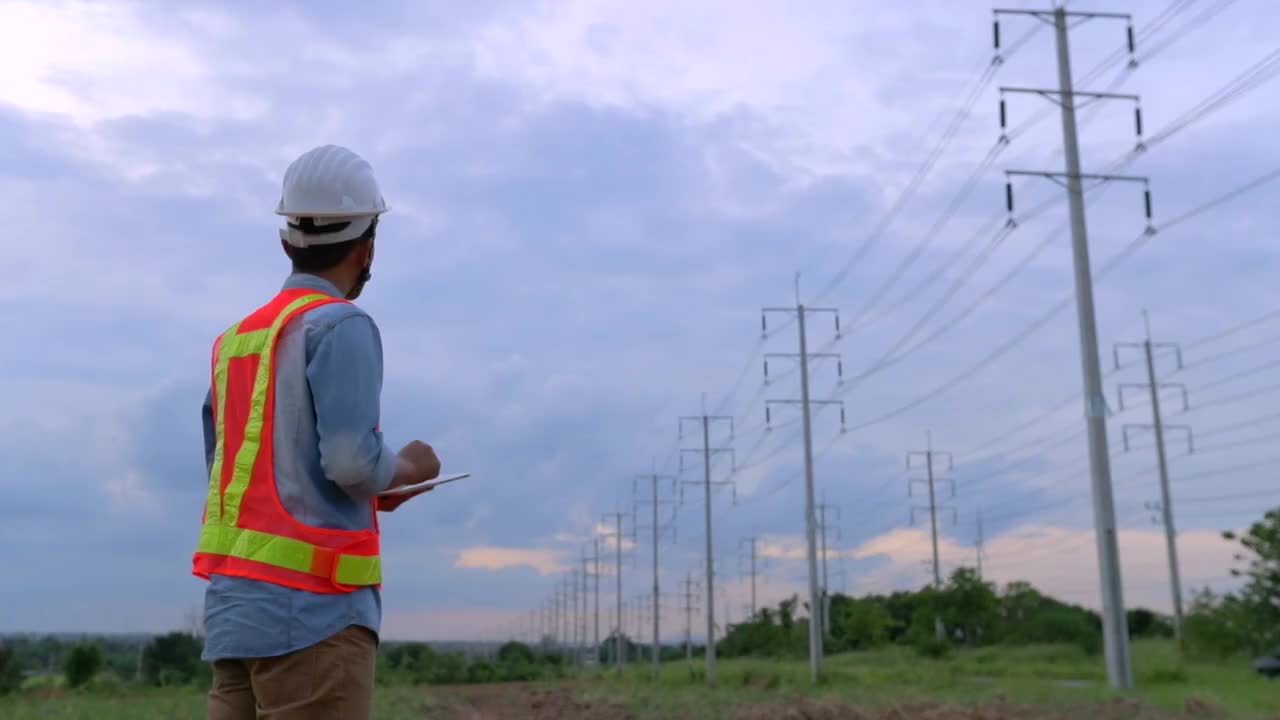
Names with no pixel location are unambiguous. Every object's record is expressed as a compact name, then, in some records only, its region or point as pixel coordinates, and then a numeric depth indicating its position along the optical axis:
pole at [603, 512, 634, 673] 78.88
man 2.58
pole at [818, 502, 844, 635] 74.25
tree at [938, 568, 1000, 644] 62.78
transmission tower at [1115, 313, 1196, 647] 50.28
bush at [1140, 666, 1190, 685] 31.42
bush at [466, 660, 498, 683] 49.47
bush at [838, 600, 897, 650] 73.00
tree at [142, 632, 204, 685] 32.44
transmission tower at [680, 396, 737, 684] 52.06
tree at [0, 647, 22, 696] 24.12
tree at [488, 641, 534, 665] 73.25
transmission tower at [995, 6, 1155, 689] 21.59
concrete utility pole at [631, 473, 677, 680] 63.37
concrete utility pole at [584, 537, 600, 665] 93.88
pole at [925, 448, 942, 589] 69.62
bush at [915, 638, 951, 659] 58.78
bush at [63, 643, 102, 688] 27.73
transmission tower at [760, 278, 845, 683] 39.19
